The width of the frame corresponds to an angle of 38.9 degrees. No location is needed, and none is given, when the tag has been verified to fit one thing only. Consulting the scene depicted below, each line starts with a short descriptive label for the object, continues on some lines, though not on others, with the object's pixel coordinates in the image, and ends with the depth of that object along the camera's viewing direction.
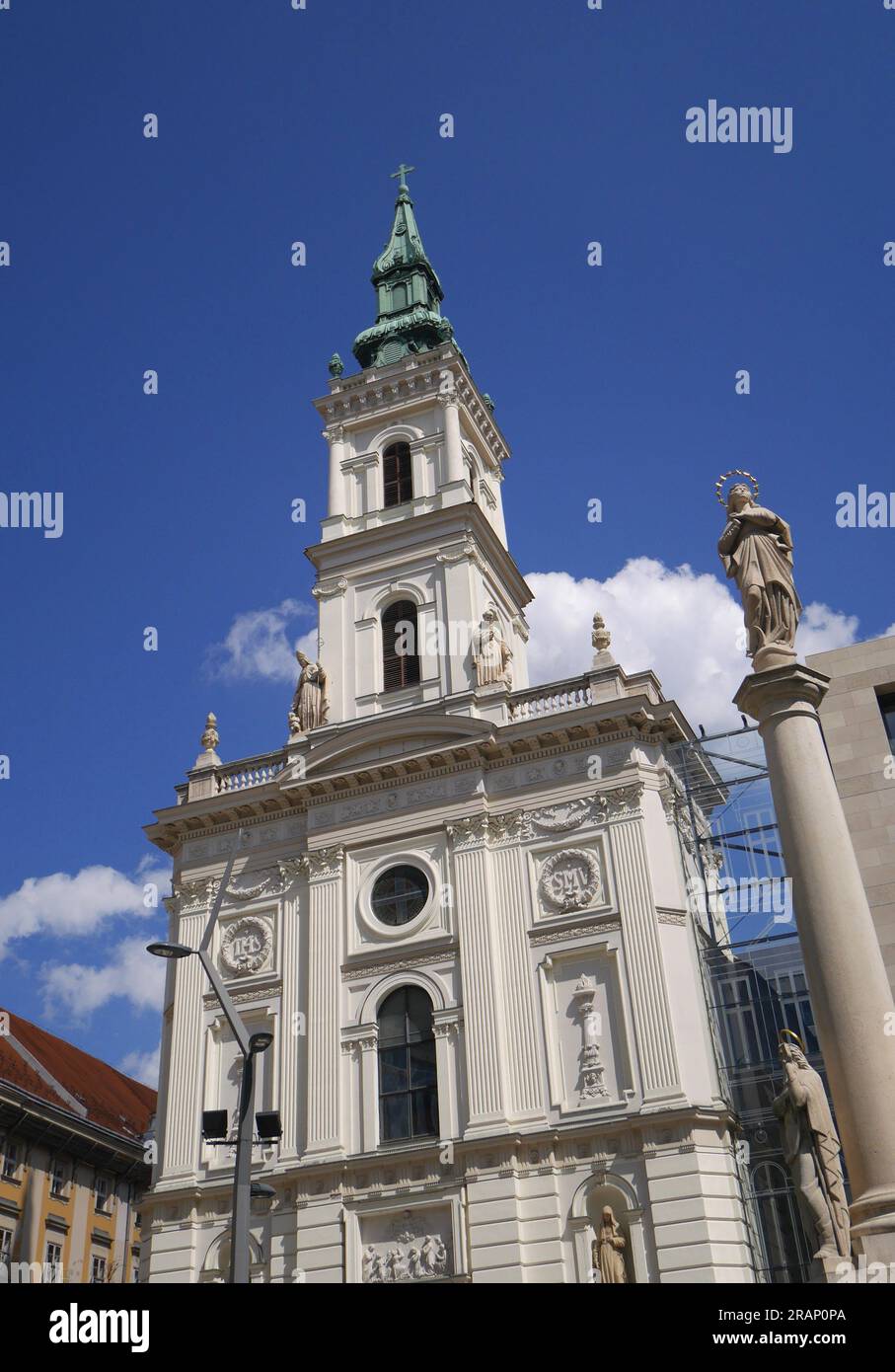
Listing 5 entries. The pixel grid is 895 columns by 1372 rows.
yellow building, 37.66
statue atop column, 16.41
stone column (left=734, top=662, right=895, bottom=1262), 12.90
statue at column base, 14.25
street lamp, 14.20
